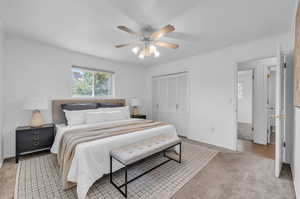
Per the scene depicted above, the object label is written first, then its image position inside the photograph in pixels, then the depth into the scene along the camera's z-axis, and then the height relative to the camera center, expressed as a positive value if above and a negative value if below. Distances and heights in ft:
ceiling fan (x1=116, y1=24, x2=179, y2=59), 7.46 +3.44
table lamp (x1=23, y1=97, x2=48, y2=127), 8.62 -0.51
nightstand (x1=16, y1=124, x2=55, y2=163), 8.23 -2.58
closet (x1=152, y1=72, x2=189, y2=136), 14.19 +0.00
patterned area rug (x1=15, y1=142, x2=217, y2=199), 5.56 -3.97
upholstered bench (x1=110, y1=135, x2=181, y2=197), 5.69 -2.44
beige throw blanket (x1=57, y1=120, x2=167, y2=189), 5.89 -1.92
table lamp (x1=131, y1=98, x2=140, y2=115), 15.20 -0.61
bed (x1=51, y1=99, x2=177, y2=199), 5.47 -2.54
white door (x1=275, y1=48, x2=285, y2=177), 6.66 -0.83
